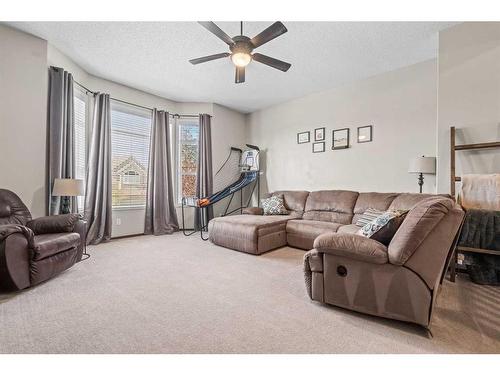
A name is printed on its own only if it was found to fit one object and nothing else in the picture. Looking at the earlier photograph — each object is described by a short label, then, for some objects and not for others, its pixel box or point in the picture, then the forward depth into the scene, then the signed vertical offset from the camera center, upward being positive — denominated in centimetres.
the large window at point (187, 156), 541 +75
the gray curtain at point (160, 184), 479 +8
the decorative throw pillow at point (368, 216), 333 -39
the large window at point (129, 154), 450 +68
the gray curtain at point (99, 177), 396 +18
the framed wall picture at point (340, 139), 440 +96
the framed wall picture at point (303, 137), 497 +111
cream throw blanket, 239 -2
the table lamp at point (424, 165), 316 +33
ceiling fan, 216 +145
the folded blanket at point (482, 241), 235 -53
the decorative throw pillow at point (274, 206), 457 -35
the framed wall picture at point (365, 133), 411 +99
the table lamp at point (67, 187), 298 +0
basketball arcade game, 520 +26
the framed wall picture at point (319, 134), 474 +112
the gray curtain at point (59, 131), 323 +81
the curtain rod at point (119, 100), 384 +167
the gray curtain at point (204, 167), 530 +48
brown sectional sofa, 157 -57
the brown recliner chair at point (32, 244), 207 -57
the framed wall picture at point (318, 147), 475 +87
